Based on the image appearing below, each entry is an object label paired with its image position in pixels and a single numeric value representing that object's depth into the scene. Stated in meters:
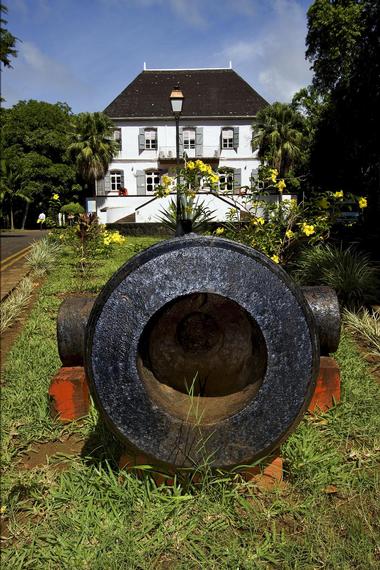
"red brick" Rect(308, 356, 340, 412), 3.16
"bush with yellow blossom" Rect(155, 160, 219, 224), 6.00
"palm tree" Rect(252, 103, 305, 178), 29.19
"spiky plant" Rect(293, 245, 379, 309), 6.25
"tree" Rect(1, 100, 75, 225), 35.81
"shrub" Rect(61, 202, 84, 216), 28.08
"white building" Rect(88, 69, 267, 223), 34.97
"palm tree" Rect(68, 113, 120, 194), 30.53
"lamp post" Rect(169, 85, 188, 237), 10.46
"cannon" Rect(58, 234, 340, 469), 1.95
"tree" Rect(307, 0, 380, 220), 16.62
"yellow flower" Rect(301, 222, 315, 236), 5.39
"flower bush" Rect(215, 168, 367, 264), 5.83
